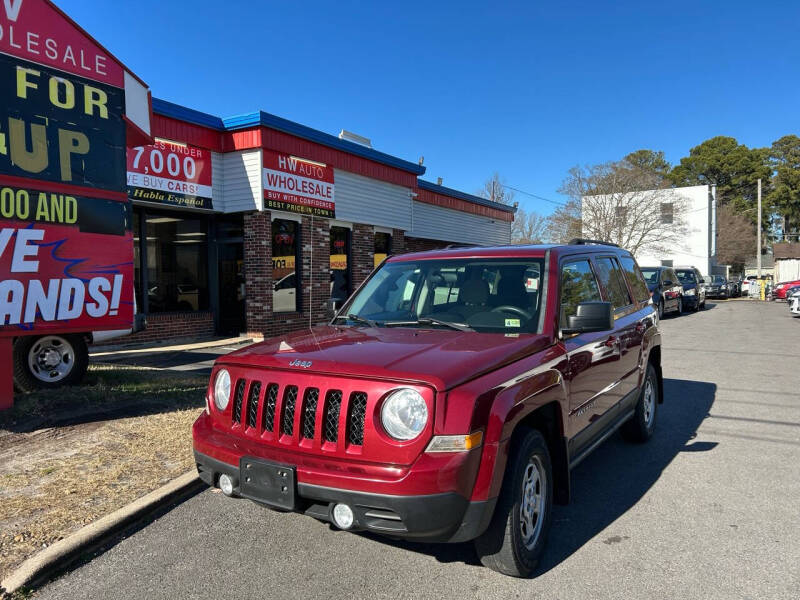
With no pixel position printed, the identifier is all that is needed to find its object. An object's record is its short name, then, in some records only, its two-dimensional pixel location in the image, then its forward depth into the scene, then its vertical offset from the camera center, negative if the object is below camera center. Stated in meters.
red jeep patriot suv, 2.49 -0.64
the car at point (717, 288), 32.41 -0.59
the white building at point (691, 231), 41.91 +3.51
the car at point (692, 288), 22.09 -0.40
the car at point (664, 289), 17.70 -0.37
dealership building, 11.01 +1.31
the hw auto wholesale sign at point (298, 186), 12.00 +2.13
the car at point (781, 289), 28.39 -0.60
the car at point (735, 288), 35.42 -0.68
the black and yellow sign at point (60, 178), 5.92 +1.16
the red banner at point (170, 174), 10.25 +2.04
